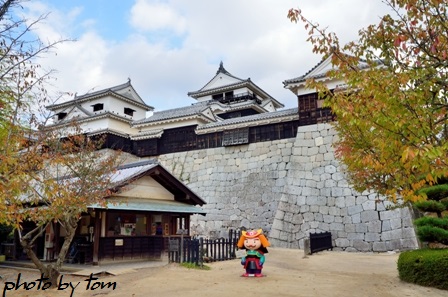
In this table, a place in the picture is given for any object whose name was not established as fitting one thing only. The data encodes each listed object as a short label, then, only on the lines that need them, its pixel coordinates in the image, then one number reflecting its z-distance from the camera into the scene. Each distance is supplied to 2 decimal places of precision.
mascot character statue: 10.27
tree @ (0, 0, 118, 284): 6.11
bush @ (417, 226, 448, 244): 9.68
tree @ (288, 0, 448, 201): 4.93
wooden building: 13.15
